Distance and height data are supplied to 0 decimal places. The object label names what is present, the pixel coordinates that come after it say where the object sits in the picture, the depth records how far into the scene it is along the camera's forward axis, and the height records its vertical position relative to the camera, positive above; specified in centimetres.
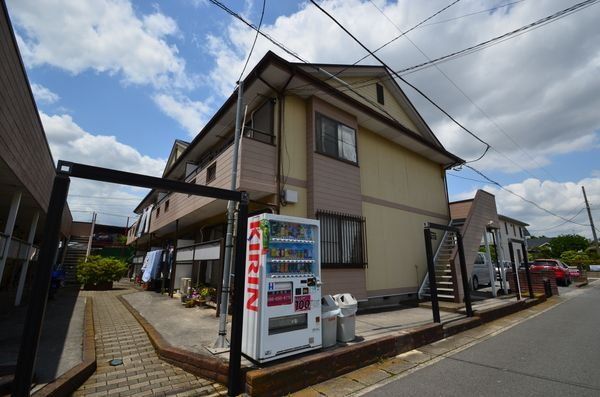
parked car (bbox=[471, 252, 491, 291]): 1408 -9
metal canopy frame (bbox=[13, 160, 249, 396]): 258 +17
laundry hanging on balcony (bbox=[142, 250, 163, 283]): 1371 +7
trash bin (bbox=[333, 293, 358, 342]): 531 -92
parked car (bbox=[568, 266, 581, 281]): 2159 -8
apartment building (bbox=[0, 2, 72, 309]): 482 +238
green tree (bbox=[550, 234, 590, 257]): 4651 +460
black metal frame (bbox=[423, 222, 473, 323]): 657 +7
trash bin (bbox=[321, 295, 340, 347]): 508 -94
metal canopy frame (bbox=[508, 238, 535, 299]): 1142 +57
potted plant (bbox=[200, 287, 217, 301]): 892 -74
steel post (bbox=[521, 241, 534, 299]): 1155 +14
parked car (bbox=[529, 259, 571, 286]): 1919 +29
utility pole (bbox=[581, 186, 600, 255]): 2901 +531
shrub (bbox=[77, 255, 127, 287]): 1521 -21
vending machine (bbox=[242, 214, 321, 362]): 430 -34
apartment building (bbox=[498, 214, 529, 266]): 3724 +626
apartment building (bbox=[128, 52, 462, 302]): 793 +316
